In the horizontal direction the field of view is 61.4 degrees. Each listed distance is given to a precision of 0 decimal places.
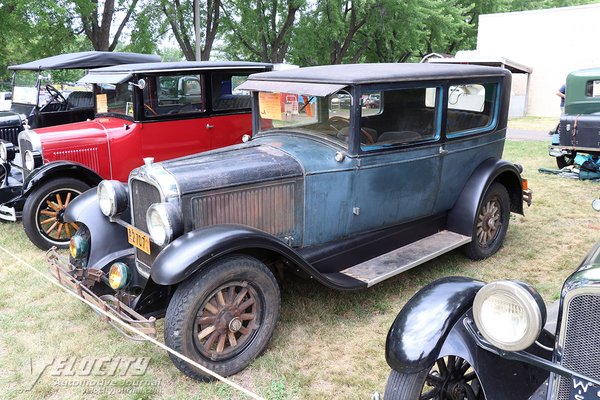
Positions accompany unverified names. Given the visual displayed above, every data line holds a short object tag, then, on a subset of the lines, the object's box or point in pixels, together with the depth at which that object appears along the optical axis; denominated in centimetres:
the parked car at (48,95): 697
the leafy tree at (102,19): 1490
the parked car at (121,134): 522
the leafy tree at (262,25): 1850
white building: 2044
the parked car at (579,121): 822
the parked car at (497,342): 186
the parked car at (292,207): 302
